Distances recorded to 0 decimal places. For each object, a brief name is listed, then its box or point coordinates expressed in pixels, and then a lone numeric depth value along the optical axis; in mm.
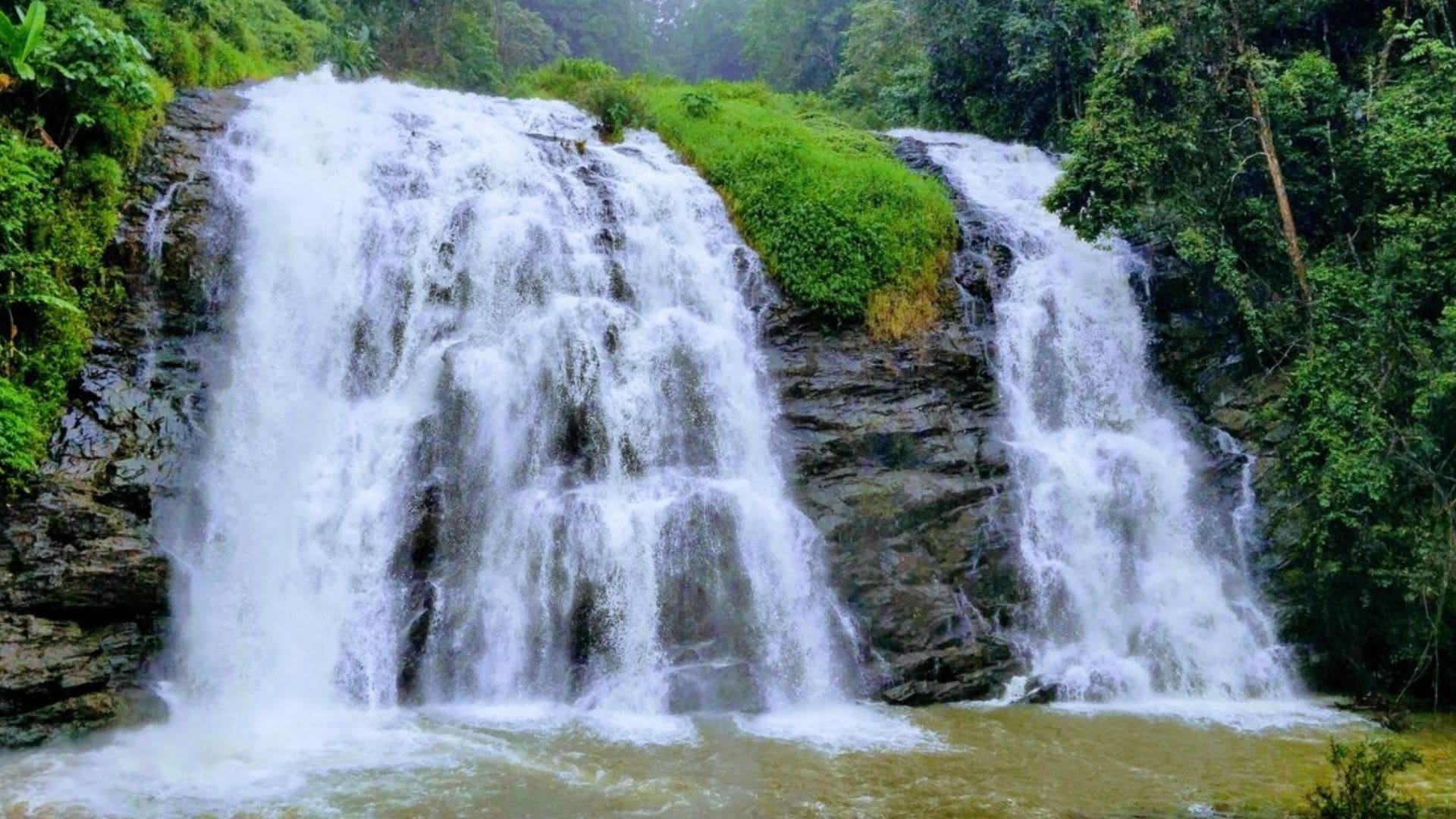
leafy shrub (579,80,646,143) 18969
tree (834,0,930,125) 24297
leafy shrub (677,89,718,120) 18406
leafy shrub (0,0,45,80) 10648
